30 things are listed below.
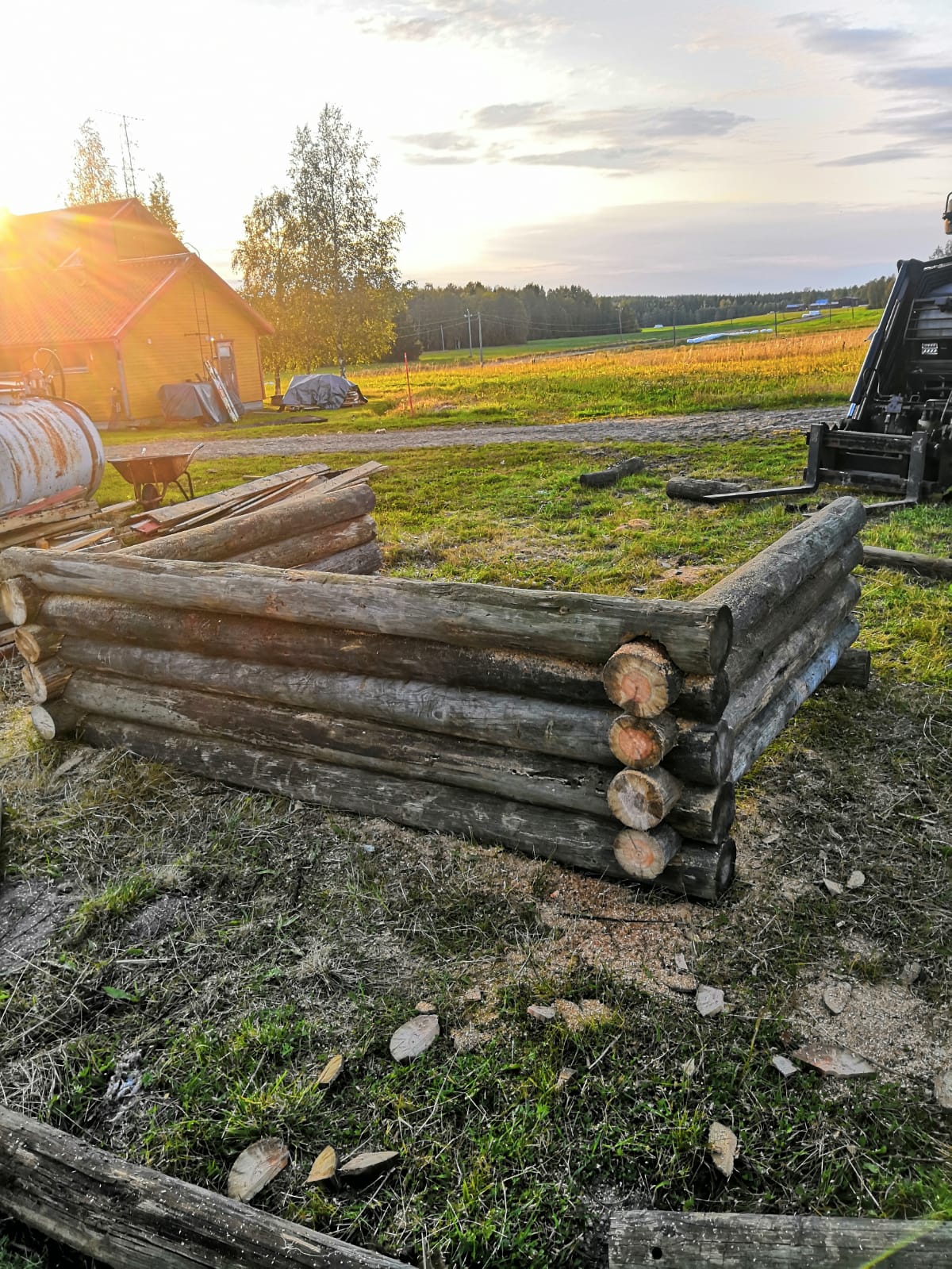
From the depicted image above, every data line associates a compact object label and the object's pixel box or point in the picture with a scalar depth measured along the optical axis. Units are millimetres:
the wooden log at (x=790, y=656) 3951
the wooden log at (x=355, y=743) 3758
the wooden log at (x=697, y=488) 10641
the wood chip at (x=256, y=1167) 2490
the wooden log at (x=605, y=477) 11883
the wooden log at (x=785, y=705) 4020
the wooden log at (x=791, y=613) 3938
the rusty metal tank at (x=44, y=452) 9070
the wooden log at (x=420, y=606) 3361
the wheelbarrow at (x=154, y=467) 11945
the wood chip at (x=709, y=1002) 3010
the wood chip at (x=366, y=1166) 2510
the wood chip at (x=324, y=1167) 2504
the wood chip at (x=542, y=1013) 3014
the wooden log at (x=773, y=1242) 1973
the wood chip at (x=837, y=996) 3018
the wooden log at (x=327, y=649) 3725
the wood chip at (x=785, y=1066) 2750
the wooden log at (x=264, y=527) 5816
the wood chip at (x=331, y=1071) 2824
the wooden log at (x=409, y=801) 3709
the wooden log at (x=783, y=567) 3906
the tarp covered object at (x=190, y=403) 28812
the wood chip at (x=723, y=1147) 2455
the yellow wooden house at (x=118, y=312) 28906
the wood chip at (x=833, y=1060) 2756
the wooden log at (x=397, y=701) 3662
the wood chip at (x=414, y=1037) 2906
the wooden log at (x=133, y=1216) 2141
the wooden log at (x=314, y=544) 6734
